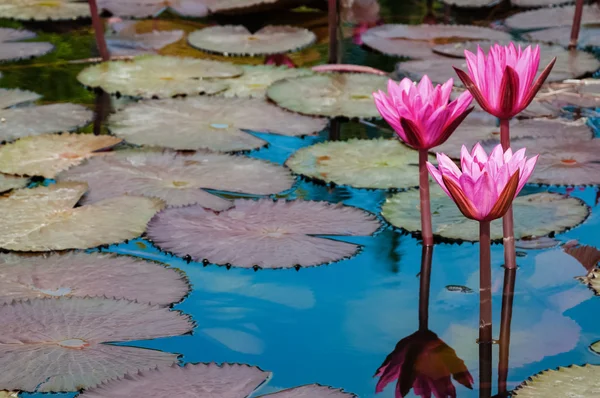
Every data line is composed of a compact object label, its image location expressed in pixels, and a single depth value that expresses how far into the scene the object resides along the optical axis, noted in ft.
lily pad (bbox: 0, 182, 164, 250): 12.97
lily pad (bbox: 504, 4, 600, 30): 27.37
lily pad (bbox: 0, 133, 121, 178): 15.92
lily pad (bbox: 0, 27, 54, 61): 24.14
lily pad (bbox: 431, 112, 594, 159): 16.99
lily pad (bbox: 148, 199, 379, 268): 12.31
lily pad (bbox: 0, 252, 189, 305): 11.28
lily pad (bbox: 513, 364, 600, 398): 8.68
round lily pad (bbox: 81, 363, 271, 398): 8.68
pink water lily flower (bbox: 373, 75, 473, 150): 10.87
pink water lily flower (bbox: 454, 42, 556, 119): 10.52
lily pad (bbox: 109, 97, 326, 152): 17.33
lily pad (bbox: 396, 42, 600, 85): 21.47
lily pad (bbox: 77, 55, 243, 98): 20.70
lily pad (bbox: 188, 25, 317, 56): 24.99
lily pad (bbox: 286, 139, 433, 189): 15.31
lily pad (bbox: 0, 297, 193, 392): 9.16
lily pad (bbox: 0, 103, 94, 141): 18.11
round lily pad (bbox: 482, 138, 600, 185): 15.10
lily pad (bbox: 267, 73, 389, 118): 19.24
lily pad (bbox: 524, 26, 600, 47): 25.04
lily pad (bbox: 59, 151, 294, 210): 14.74
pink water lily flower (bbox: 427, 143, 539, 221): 8.88
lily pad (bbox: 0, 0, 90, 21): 28.50
